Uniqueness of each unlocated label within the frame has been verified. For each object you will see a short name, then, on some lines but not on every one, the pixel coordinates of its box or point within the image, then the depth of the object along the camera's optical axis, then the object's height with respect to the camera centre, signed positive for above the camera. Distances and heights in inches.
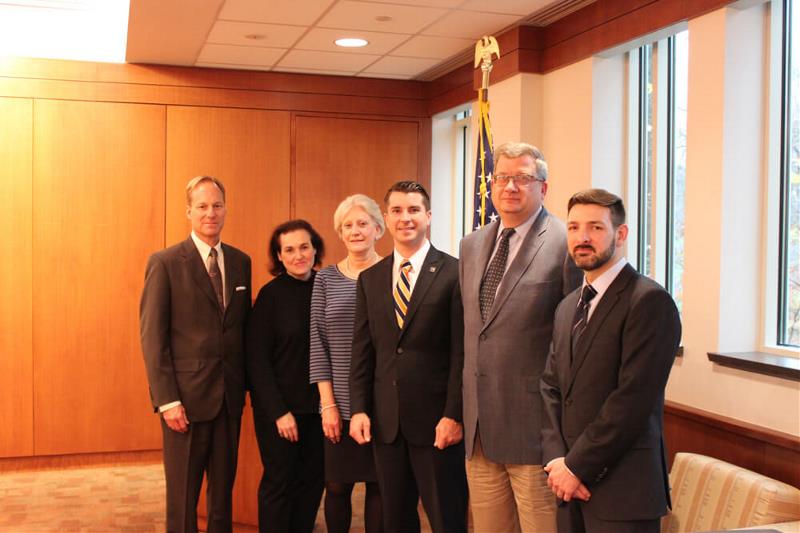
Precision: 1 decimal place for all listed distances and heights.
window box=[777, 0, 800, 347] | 156.9 +12.6
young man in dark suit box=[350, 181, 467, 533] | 128.1 -17.2
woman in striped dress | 143.6 -16.2
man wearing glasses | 114.6 -9.6
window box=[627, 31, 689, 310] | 191.8 +23.0
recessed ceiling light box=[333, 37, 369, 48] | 234.7 +58.6
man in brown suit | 148.3 -17.0
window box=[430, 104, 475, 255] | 300.0 +28.6
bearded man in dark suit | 97.0 -14.3
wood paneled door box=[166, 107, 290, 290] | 270.8 +29.0
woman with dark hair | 152.5 -21.7
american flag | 187.3 +19.0
